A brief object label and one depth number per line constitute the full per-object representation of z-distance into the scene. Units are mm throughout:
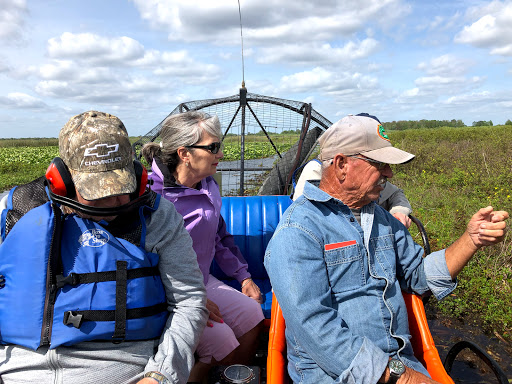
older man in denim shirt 1515
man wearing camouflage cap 1380
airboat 1727
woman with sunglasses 2389
